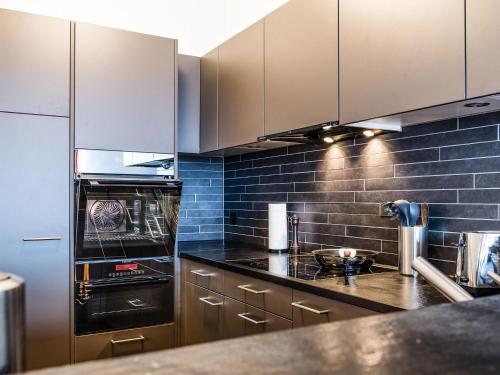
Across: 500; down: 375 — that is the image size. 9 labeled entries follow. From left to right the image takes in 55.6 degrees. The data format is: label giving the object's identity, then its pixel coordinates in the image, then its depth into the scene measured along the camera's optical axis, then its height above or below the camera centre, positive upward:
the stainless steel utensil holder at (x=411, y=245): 1.95 -0.20
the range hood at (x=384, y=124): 1.67 +0.32
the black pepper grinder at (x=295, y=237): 2.79 -0.24
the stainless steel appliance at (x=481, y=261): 1.56 -0.22
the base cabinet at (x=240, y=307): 1.80 -0.51
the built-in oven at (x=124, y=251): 2.70 -0.33
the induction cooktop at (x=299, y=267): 2.04 -0.34
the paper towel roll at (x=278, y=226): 2.83 -0.18
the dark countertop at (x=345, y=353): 0.39 -0.14
